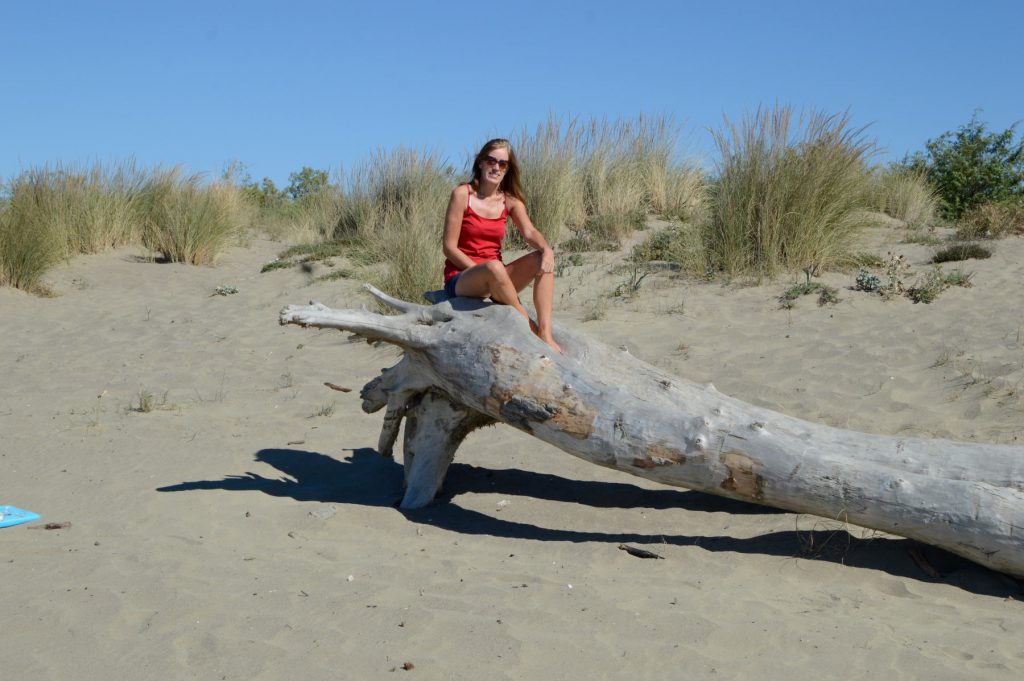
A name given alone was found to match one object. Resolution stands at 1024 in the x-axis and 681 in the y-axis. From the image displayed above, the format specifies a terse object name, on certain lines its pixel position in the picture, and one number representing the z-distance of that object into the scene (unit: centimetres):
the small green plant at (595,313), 823
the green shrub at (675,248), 899
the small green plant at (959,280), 797
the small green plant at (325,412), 675
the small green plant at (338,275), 1063
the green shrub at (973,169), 1254
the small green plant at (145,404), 697
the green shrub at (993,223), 969
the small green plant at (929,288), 775
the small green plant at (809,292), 789
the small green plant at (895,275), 796
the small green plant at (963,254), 883
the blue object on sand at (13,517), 472
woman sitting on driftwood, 472
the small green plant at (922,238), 960
